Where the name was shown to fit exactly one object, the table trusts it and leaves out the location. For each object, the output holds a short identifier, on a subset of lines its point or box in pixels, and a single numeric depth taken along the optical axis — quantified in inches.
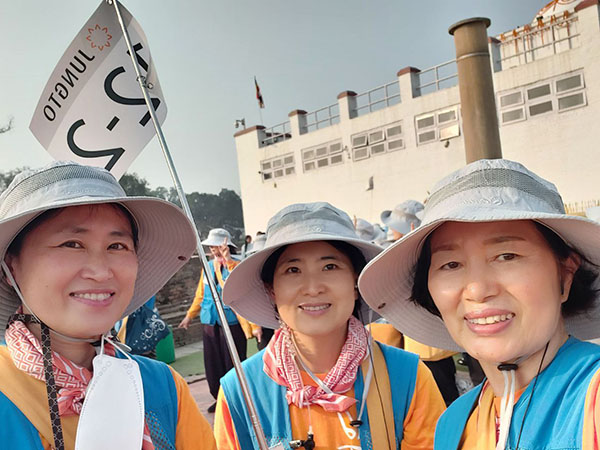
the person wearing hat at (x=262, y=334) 228.5
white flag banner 81.0
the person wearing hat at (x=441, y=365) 144.8
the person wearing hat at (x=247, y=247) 403.0
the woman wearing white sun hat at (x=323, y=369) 72.2
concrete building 589.3
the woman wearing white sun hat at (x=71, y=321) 49.1
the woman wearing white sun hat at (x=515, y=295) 45.9
